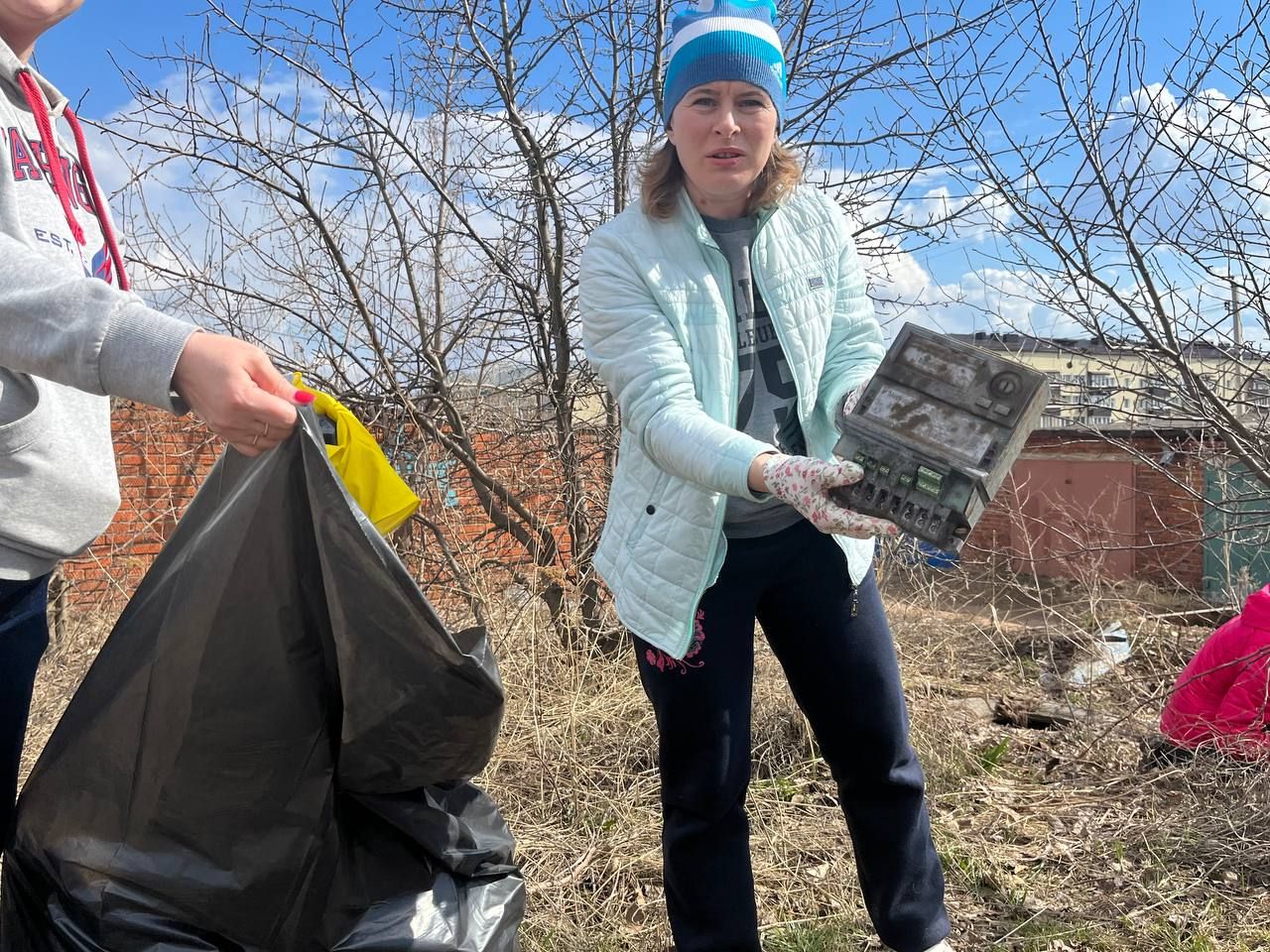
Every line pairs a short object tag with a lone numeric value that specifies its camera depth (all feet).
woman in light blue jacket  5.90
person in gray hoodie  3.69
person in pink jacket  10.49
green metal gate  11.55
